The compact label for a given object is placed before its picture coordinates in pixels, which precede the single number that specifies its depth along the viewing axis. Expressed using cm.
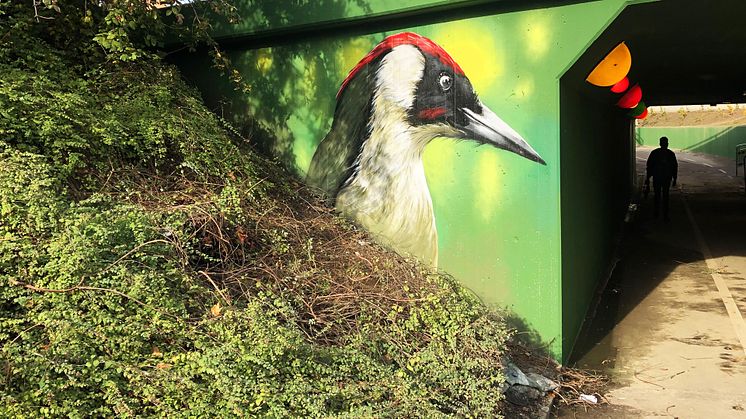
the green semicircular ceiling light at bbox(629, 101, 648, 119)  993
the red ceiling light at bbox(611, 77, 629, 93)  645
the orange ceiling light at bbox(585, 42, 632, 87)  511
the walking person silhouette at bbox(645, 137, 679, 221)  1111
